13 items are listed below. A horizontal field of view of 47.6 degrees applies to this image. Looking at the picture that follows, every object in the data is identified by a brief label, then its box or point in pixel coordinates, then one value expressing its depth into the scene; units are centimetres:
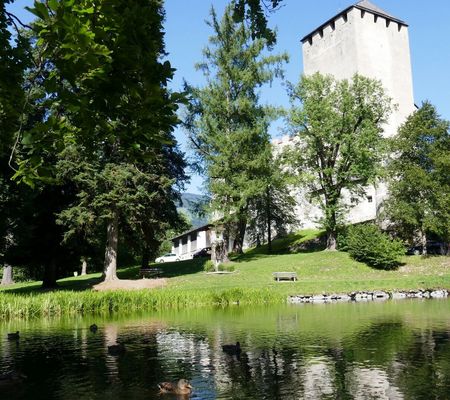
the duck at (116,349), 1440
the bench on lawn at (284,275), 3688
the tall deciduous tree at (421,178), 4359
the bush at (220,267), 4166
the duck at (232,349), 1387
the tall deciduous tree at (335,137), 4694
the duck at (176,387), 993
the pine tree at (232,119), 4322
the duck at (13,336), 1766
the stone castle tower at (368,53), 6025
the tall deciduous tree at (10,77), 665
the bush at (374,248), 4025
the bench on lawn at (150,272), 4047
